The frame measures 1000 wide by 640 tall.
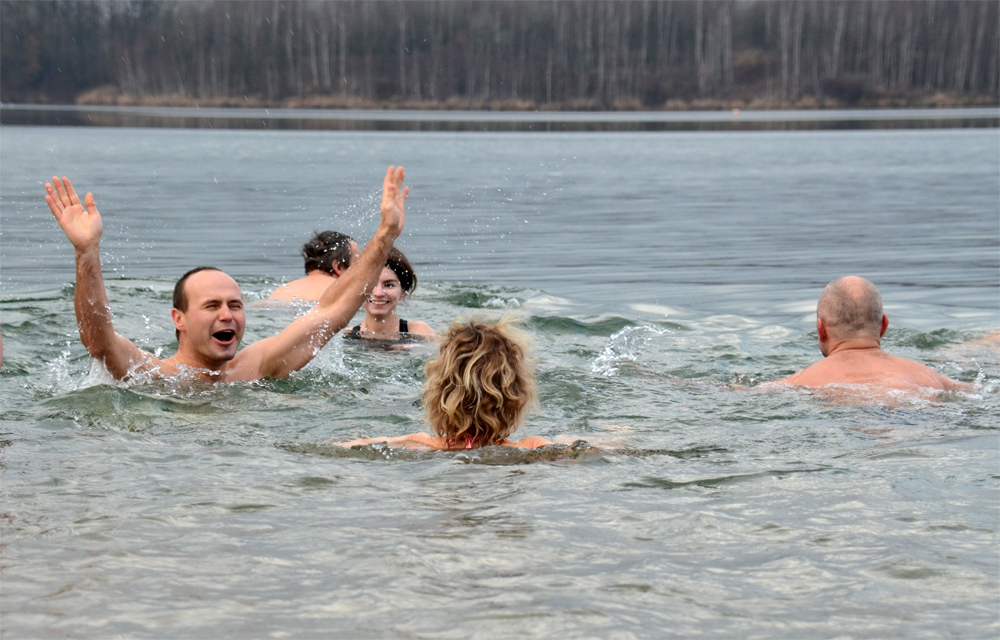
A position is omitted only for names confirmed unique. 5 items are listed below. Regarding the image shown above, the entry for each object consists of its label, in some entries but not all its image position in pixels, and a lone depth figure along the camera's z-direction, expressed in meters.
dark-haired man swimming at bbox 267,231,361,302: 22.67
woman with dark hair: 19.23
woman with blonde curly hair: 10.89
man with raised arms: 12.33
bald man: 14.64
